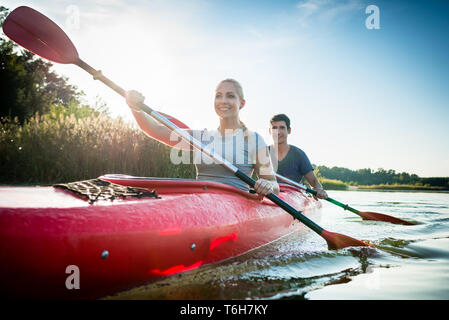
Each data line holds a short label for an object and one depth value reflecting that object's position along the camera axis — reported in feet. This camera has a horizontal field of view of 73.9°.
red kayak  3.75
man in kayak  15.96
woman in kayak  8.64
